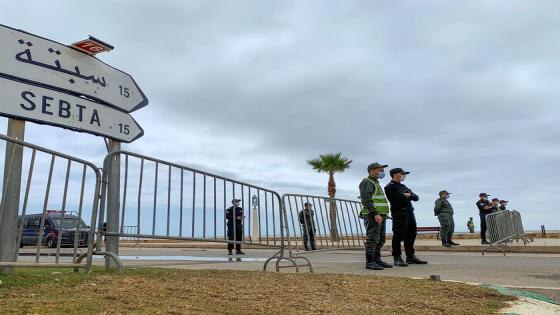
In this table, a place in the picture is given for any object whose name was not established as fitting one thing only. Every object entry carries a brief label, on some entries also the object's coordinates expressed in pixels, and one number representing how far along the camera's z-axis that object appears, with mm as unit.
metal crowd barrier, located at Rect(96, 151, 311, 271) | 5352
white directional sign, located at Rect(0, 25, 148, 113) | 4844
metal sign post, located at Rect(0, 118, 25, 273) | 4422
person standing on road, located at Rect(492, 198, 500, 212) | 17047
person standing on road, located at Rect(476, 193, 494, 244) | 15852
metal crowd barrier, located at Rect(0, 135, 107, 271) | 4469
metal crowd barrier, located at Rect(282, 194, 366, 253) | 8969
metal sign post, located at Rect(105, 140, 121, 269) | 5372
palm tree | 37000
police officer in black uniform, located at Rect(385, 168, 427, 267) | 8789
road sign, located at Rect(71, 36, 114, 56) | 5449
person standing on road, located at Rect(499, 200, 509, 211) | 17425
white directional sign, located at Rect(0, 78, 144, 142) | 4723
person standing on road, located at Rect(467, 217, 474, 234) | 34125
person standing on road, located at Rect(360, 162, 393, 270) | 8102
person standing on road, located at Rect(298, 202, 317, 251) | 8875
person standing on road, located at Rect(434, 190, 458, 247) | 15305
